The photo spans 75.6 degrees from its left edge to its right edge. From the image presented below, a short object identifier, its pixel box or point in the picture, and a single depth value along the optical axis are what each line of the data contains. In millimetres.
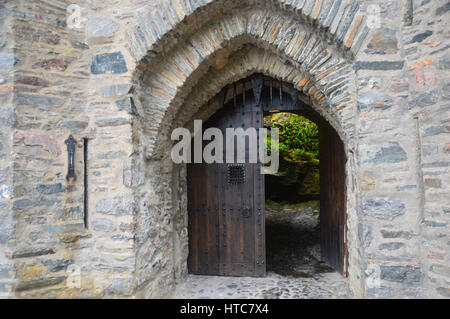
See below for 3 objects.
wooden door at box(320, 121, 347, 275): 3504
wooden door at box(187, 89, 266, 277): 3635
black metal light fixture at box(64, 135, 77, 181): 2662
